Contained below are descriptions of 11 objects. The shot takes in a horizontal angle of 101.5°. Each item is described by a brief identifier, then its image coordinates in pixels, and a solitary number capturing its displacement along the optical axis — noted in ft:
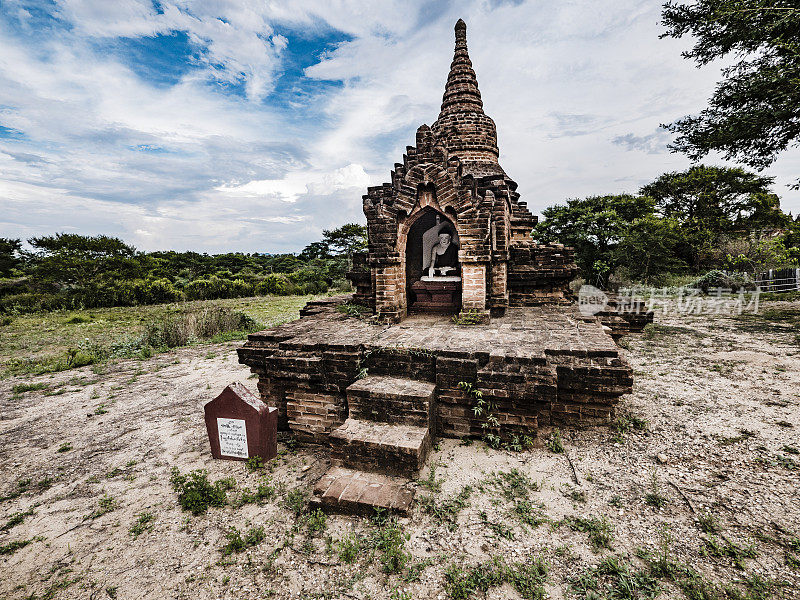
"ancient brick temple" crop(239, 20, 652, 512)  11.47
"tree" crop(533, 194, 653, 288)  66.23
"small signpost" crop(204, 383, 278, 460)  12.37
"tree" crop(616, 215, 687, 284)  62.64
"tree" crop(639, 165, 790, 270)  73.20
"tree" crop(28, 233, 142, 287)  70.08
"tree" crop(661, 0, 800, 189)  28.12
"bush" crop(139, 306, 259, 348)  36.78
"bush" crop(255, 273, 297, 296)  87.23
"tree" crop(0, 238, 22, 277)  82.64
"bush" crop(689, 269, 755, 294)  58.34
